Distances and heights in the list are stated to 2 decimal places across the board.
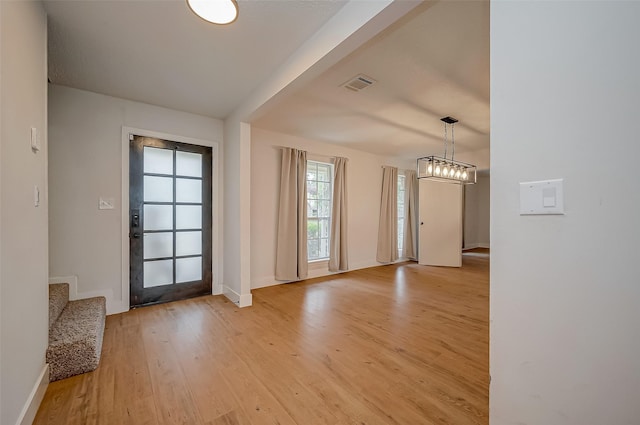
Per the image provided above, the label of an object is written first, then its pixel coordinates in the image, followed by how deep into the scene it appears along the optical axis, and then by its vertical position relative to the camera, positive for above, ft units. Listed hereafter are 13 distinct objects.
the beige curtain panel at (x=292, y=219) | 13.23 -0.42
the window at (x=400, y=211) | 20.42 +0.07
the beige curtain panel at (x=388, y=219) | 18.21 -0.54
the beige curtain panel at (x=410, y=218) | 20.08 -0.50
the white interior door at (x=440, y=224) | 17.98 -0.90
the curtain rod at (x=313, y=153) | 13.33 +3.47
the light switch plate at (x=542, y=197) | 2.45 +0.16
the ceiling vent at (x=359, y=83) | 7.82 +4.21
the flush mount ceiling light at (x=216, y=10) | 4.24 +3.59
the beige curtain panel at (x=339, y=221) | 15.40 -0.60
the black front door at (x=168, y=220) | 9.70 -0.42
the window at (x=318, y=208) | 15.10 +0.20
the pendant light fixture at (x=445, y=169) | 12.00 +2.23
